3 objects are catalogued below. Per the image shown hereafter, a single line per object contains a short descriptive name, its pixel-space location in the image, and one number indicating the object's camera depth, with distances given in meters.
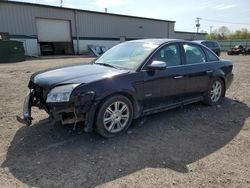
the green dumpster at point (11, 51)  14.21
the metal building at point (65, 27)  18.91
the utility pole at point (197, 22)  50.58
